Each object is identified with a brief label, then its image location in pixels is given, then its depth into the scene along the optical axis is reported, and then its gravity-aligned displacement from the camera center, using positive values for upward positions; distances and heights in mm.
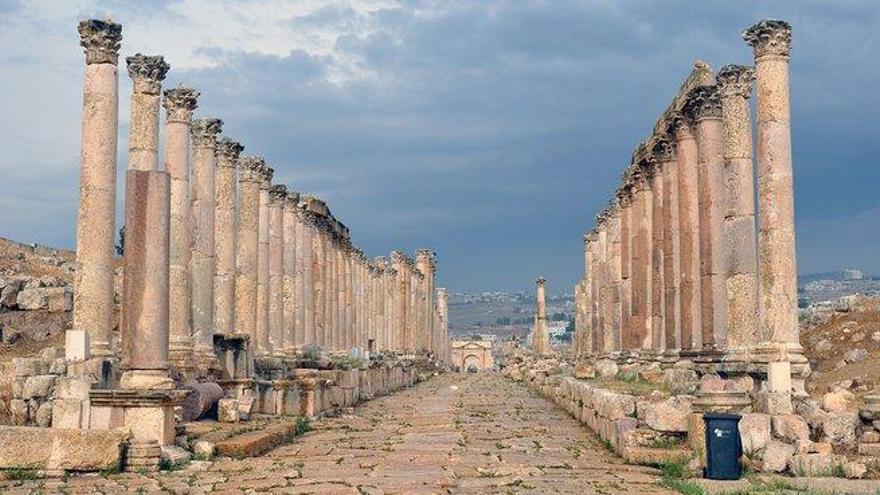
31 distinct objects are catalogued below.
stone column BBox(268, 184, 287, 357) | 33938 +2215
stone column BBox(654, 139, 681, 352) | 28766 +2438
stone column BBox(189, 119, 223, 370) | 24661 +2723
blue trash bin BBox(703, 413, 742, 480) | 12977 -1384
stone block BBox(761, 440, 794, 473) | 13555 -1599
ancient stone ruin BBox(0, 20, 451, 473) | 14188 +721
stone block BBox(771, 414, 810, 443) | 14031 -1266
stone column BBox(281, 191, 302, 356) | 36094 +1855
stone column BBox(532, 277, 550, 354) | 81688 +833
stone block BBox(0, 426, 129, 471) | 12922 -1391
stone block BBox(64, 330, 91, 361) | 17500 -158
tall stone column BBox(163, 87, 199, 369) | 22078 +2705
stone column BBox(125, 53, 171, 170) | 19953 +4240
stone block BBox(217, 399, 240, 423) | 19078 -1356
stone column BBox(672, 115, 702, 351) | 26922 +2682
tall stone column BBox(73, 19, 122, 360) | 18375 +2575
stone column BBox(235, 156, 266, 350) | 30094 +2593
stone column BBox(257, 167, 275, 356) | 31875 +1920
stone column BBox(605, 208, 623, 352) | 41688 +2096
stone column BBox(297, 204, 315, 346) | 38050 +2002
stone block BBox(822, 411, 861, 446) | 14047 -1267
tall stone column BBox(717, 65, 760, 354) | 21078 +2625
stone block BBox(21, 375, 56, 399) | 15953 -758
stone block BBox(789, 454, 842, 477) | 13180 -1646
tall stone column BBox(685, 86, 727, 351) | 24703 +3065
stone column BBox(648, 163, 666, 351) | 31141 +2293
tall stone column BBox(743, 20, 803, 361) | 18750 +2959
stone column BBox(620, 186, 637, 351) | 37294 +2654
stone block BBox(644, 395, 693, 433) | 14578 -1124
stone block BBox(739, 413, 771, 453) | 14070 -1316
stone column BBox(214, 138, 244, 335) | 27438 +2630
